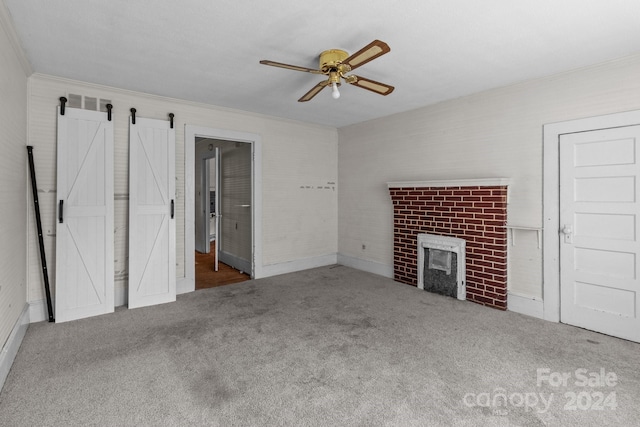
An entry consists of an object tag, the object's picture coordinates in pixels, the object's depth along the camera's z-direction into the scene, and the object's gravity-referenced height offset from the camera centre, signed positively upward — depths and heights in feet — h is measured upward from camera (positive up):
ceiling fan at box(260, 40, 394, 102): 7.50 +3.80
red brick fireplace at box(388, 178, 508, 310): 12.14 -0.47
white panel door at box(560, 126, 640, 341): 9.44 -0.57
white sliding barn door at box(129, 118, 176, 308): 12.35 +0.03
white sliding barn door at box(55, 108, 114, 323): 10.96 -0.07
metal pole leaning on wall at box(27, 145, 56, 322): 10.55 -0.58
